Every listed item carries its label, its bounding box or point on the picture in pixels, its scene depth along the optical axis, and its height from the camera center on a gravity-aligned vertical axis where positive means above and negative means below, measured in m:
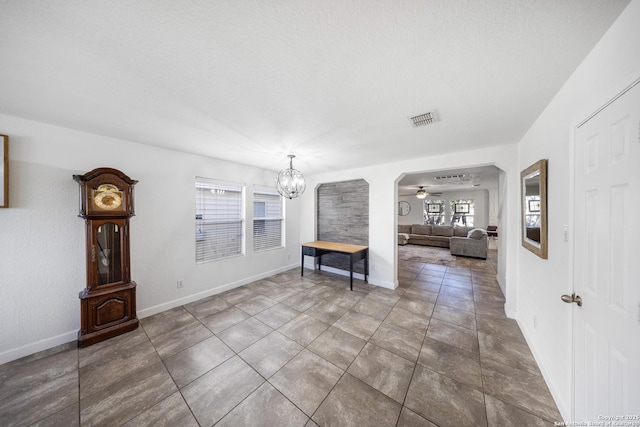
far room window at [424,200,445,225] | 10.42 -0.03
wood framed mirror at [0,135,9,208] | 1.94 +0.41
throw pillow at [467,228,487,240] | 6.14 -0.70
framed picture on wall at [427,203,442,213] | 10.51 +0.23
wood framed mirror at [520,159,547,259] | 1.76 +0.04
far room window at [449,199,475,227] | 9.71 -0.03
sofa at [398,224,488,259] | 6.10 -0.98
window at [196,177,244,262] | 3.48 -0.14
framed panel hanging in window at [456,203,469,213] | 9.79 +0.19
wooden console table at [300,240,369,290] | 3.82 -0.78
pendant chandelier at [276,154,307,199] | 3.08 +0.48
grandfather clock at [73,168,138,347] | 2.22 -0.54
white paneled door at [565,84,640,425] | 0.87 -0.27
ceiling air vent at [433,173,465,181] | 5.14 +0.94
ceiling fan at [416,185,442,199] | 7.59 +0.74
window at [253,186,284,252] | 4.37 -0.15
